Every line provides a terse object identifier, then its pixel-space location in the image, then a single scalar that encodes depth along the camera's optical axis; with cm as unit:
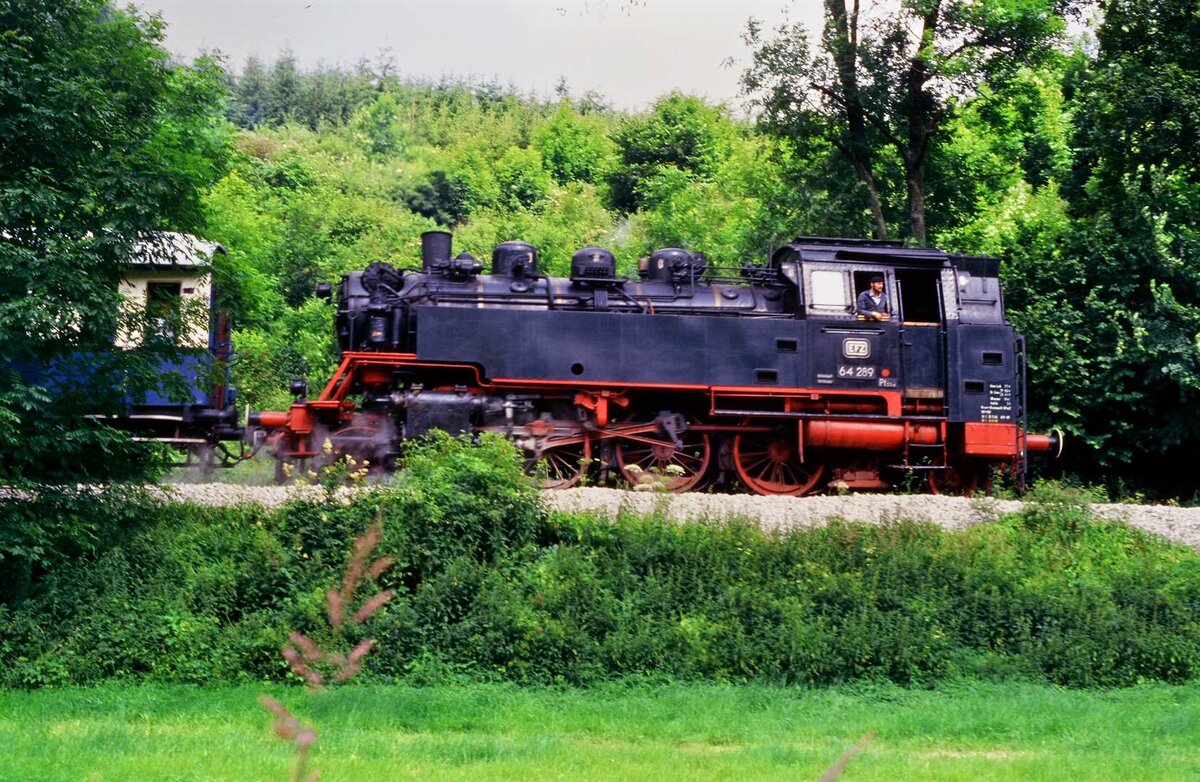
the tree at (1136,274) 2028
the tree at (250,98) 6794
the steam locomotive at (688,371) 1622
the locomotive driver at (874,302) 1703
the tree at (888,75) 2216
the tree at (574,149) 5531
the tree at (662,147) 4812
